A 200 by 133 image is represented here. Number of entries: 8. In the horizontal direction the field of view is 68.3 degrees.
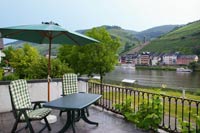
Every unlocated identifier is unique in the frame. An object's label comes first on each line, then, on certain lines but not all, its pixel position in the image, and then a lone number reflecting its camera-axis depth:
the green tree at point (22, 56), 12.35
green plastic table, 2.34
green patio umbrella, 2.69
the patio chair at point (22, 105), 2.43
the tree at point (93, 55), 14.20
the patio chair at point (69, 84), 3.41
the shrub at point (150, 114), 2.63
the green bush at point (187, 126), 2.18
